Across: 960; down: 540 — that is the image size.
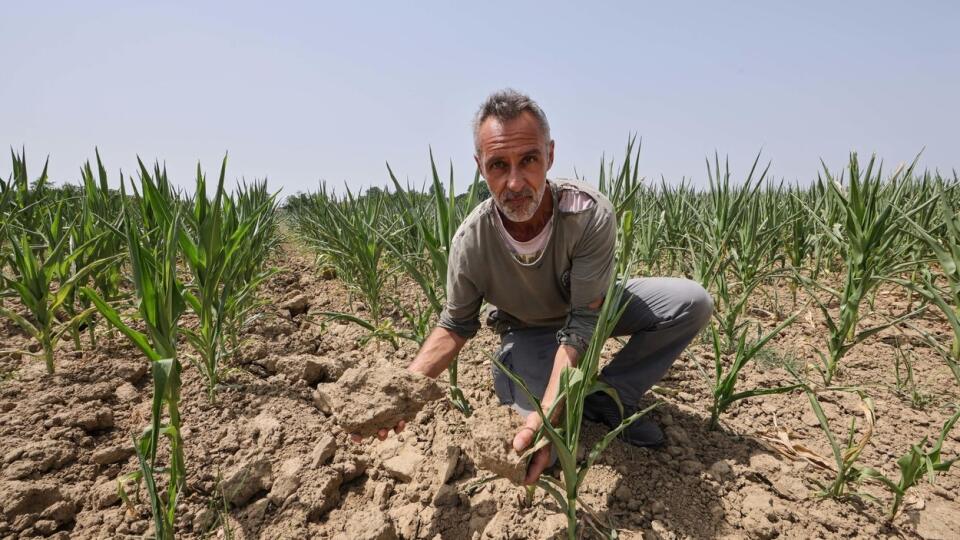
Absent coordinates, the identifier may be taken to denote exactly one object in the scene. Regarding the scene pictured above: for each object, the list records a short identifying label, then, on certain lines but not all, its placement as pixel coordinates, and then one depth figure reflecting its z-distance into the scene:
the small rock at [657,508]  1.20
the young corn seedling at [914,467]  1.04
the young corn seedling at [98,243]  1.92
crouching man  1.40
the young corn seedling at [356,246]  2.36
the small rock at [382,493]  1.26
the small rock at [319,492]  1.21
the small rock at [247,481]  1.23
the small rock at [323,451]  1.33
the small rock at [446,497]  1.22
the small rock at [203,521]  1.15
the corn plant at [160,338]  0.89
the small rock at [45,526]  1.12
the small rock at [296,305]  2.78
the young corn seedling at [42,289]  1.64
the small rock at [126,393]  1.61
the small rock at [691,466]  1.36
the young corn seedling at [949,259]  1.17
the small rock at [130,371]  1.72
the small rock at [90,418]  1.43
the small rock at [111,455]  1.33
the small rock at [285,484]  1.24
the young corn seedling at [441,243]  1.55
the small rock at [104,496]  1.19
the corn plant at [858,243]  1.72
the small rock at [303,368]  1.82
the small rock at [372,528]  1.09
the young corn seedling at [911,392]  1.67
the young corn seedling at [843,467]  1.17
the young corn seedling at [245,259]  1.75
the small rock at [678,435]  1.47
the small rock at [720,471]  1.33
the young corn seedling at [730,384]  1.35
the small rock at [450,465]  1.28
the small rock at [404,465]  1.33
